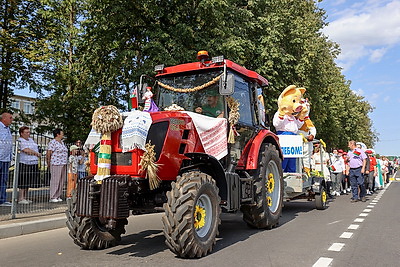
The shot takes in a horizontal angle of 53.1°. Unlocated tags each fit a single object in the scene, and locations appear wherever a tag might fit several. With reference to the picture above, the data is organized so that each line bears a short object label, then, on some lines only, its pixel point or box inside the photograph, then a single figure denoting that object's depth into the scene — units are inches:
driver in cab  256.4
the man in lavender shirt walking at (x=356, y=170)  534.0
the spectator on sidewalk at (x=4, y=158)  343.6
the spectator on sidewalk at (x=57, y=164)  385.7
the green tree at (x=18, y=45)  660.1
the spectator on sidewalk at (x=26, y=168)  339.7
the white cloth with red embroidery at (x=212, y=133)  226.7
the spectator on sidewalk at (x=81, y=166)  426.3
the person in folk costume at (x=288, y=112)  404.2
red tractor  194.4
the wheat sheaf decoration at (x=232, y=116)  252.4
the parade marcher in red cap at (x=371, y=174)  697.2
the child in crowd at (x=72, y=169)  406.5
